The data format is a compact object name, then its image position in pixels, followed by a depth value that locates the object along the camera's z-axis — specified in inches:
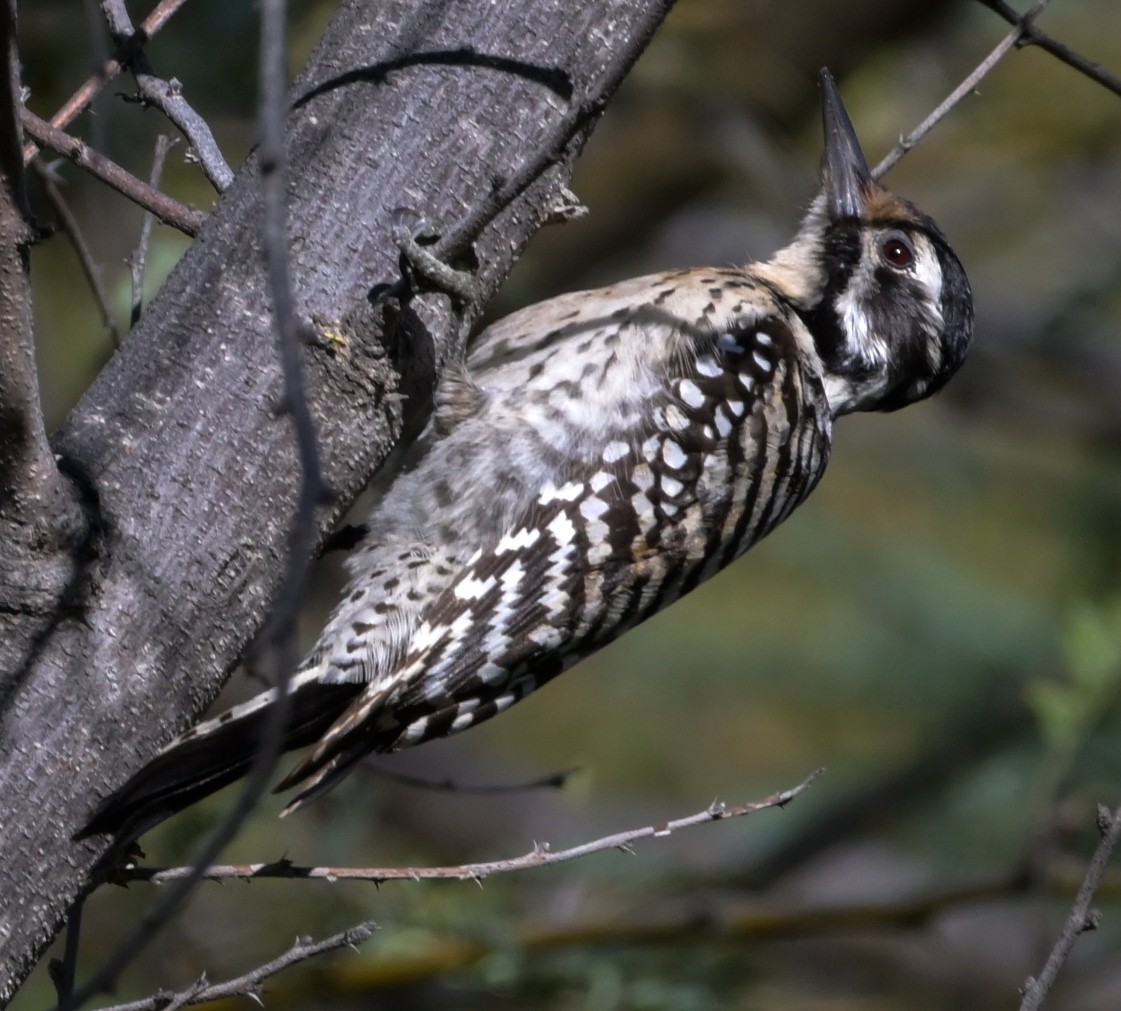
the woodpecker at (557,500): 245.4
